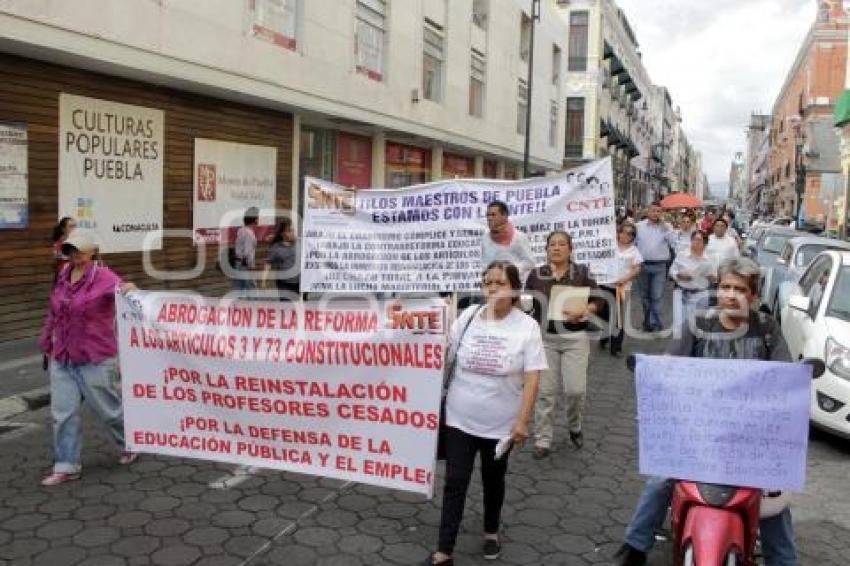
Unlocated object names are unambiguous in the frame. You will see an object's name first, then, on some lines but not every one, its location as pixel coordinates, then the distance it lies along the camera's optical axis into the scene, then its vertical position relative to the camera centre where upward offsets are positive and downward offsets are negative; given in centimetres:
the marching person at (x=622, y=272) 1035 -30
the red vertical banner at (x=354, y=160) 1938 +191
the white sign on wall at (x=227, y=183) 1380 +93
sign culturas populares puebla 1091 +86
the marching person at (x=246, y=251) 1257 -24
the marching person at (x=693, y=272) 995 -26
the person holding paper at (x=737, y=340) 385 -42
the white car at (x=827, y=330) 654 -67
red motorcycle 340 -115
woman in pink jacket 540 -76
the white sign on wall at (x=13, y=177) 989 +61
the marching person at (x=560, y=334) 620 -66
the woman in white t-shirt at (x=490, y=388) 421 -74
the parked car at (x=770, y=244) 1711 +21
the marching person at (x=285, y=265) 1003 -34
